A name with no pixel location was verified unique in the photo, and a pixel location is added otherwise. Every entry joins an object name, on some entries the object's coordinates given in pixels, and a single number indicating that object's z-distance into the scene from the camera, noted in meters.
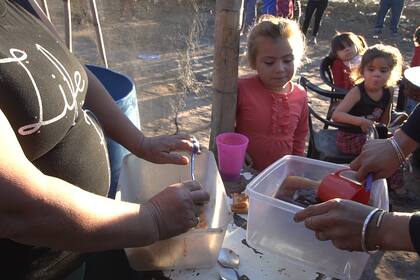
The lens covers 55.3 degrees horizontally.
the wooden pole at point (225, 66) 1.63
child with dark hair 3.63
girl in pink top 2.08
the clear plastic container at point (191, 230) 1.06
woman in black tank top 0.74
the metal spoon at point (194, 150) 1.35
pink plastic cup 1.65
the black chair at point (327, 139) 2.75
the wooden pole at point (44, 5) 2.64
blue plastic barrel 1.79
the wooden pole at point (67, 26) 2.70
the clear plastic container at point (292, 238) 1.13
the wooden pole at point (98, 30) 2.89
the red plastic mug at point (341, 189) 1.17
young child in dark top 2.80
